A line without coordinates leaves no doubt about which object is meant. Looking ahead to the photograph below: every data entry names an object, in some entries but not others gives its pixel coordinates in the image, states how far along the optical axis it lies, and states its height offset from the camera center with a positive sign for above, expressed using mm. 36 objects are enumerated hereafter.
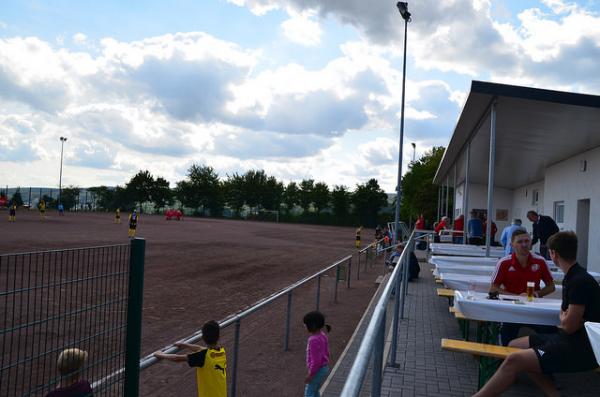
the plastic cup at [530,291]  5168 -654
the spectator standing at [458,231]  18750 -356
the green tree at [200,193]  84562 +2198
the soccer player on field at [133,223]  25859 -947
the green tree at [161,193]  85875 +1910
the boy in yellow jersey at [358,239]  30509 -1370
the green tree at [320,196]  82000 +2700
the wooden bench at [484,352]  4168 -1035
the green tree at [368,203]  77938 +2005
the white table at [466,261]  9591 -726
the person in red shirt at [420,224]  25109 -248
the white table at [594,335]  3388 -698
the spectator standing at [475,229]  15883 -219
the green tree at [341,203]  79812 +1724
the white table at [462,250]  12367 -709
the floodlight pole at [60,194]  71381 +734
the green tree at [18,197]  69375 +94
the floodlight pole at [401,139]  22125 +3387
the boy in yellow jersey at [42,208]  44575 -806
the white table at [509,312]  4645 -784
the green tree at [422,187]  52500 +3307
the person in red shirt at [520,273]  5781 -543
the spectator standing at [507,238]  9834 -313
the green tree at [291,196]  84250 +2571
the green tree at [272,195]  85062 +2499
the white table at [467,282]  6816 -812
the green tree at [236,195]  85875 +2312
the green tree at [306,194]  83250 +2960
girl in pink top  5230 -1421
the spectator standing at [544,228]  12265 -56
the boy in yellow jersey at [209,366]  4461 -1337
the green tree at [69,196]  76375 +578
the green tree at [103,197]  81000 +783
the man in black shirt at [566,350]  3725 -887
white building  8297 +1958
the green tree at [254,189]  85250 +3402
